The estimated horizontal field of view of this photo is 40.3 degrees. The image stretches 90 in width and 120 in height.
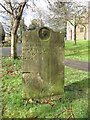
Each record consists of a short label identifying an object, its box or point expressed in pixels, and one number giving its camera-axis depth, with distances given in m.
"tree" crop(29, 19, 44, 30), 22.26
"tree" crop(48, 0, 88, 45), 16.14
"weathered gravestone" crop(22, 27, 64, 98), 3.06
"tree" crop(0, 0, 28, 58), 8.00
